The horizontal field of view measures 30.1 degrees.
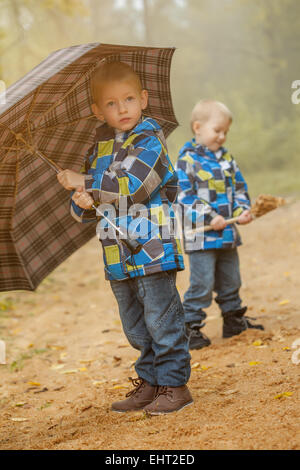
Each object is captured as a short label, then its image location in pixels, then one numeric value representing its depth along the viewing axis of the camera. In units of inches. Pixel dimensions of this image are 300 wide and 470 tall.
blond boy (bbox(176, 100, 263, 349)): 177.6
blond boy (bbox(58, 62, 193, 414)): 116.3
